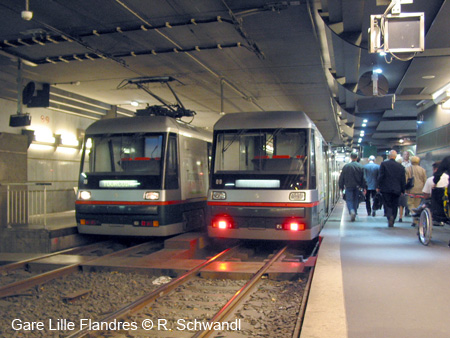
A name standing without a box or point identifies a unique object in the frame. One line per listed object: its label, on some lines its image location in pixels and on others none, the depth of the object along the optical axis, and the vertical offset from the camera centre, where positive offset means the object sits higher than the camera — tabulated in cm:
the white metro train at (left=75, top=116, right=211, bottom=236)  1016 +25
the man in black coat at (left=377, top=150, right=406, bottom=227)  1123 +4
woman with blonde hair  1257 +24
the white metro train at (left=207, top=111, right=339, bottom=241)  925 +18
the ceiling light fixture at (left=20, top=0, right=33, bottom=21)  797 +299
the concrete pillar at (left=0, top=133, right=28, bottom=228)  1095 +73
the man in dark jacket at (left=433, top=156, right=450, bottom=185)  806 +29
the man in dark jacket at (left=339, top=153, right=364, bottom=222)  1323 +12
